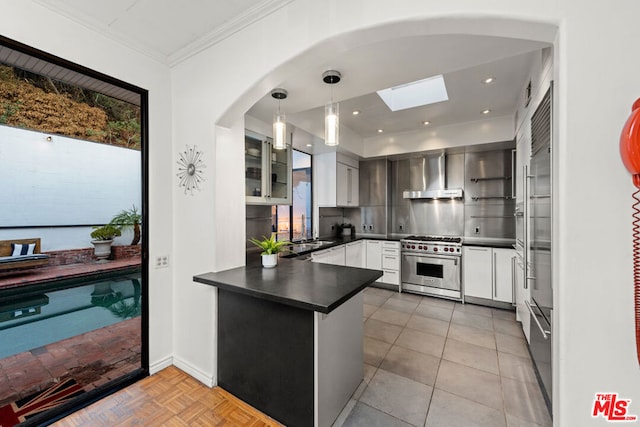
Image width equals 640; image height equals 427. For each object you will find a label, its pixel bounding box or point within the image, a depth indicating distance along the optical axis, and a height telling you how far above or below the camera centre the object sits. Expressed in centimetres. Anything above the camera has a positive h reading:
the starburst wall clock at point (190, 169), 214 +39
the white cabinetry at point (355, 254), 446 -81
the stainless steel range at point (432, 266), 408 -94
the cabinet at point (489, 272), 366 -94
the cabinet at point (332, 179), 454 +62
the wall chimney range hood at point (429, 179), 458 +64
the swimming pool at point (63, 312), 281 -145
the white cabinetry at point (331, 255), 366 -69
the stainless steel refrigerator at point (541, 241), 160 -21
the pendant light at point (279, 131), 203 +67
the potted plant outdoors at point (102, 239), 493 -55
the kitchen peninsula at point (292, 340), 152 -89
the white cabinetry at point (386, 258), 461 -90
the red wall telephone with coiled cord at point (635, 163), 83 +17
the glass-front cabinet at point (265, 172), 280 +49
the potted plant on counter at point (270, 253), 229 -39
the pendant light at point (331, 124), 182 +65
